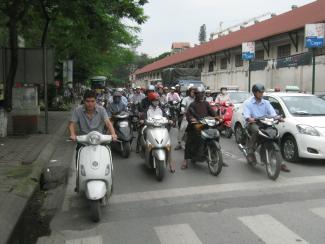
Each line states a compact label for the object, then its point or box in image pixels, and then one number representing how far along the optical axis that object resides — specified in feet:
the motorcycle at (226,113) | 50.46
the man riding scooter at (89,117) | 23.02
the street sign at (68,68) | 101.24
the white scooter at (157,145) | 27.99
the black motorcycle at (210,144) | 29.43
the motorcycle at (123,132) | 37.52
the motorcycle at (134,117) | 37.93
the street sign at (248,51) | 86.17
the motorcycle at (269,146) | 28.02
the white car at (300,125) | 31.91
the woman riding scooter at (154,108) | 32.63
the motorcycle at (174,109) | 54.95
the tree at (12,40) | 46.73
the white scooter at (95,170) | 19.93
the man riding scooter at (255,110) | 31.22
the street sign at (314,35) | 58.75
